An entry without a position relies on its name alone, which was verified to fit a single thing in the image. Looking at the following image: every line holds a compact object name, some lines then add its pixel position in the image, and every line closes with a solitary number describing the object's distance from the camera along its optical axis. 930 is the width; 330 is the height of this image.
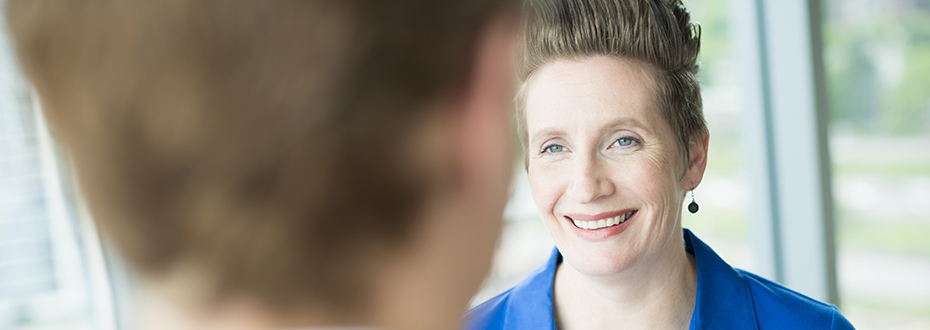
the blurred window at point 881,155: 2.83
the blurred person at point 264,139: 0.41
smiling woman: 1.45
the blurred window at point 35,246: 2.47
